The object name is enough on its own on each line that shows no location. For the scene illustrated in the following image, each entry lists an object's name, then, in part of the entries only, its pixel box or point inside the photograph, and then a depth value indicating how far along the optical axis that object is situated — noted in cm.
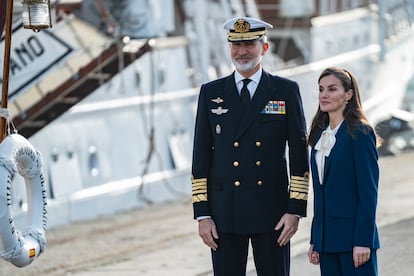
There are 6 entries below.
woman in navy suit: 896
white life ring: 1023
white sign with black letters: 1986
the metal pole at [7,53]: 1060
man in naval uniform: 945
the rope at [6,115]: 1078
